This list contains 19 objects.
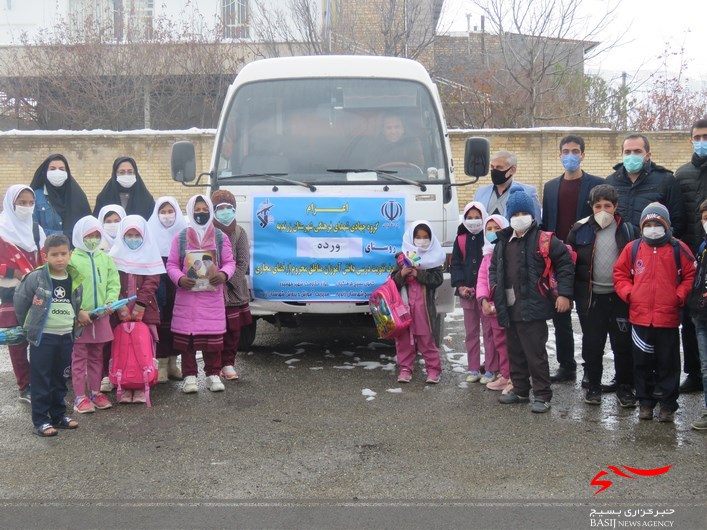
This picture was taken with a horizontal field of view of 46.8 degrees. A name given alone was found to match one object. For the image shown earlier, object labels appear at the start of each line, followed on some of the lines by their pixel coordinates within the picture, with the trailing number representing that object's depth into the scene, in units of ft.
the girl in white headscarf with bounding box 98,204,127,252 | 20.67
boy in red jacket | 17.78
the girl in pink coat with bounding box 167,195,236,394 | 20.79
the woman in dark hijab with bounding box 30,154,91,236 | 22.31
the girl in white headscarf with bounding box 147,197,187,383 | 21.48
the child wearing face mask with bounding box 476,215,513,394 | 20.47
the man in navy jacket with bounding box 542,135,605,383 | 21.30
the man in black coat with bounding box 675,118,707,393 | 19.81
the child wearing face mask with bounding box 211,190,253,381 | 21.54
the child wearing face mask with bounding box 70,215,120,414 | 18.95
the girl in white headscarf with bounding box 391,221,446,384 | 21.53
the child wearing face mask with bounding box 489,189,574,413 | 18.94
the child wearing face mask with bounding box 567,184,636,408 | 19.12
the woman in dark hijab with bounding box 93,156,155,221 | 22.95
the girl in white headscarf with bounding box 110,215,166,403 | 20.03
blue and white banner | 22.67
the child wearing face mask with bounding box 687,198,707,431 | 17.25
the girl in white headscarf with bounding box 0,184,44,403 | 19.27
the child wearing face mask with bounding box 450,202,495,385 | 21.48
